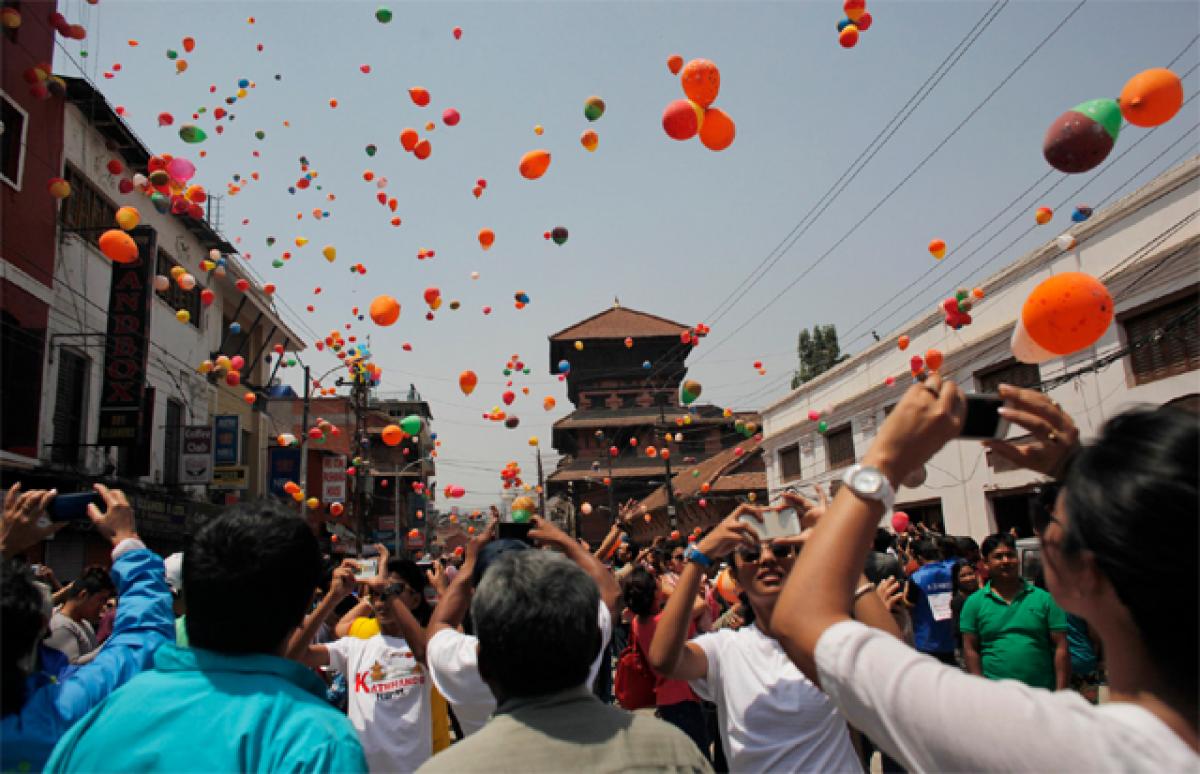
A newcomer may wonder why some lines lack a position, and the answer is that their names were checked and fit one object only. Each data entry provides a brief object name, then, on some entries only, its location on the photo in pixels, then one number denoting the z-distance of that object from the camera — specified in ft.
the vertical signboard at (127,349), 46.55
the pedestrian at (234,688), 4.95
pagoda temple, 130.52
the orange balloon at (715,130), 22.80
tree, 126.11
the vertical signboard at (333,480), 94.12
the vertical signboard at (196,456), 58.08
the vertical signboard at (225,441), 63.26
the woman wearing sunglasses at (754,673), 8.30
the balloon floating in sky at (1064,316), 13.21
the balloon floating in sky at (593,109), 27.71
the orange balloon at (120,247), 33.22
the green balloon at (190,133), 35.70
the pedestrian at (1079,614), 3.35
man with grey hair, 5.23
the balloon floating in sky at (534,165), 26.78
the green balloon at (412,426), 47.37
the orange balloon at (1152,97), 17.11
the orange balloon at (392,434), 46.06
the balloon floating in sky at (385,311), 31.37
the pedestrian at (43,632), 6.13
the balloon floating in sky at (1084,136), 16.96
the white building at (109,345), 45.01
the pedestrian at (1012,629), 15.37
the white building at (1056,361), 38.24
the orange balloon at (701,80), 22.27
